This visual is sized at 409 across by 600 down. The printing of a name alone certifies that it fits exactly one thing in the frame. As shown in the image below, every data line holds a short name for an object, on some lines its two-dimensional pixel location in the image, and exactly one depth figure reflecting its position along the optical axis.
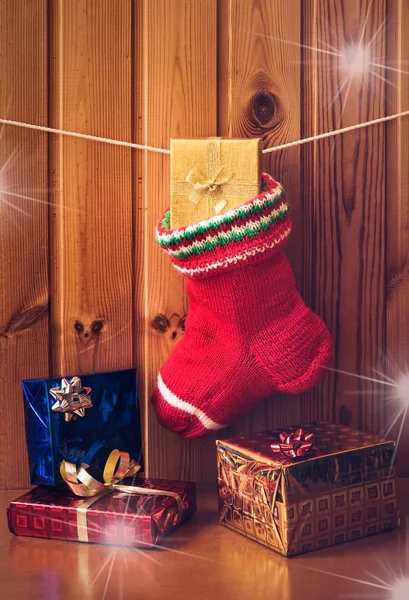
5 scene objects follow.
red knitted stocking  1.15
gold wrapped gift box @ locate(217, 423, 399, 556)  1.02
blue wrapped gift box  1.13
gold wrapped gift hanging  1.18
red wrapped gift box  1.05
